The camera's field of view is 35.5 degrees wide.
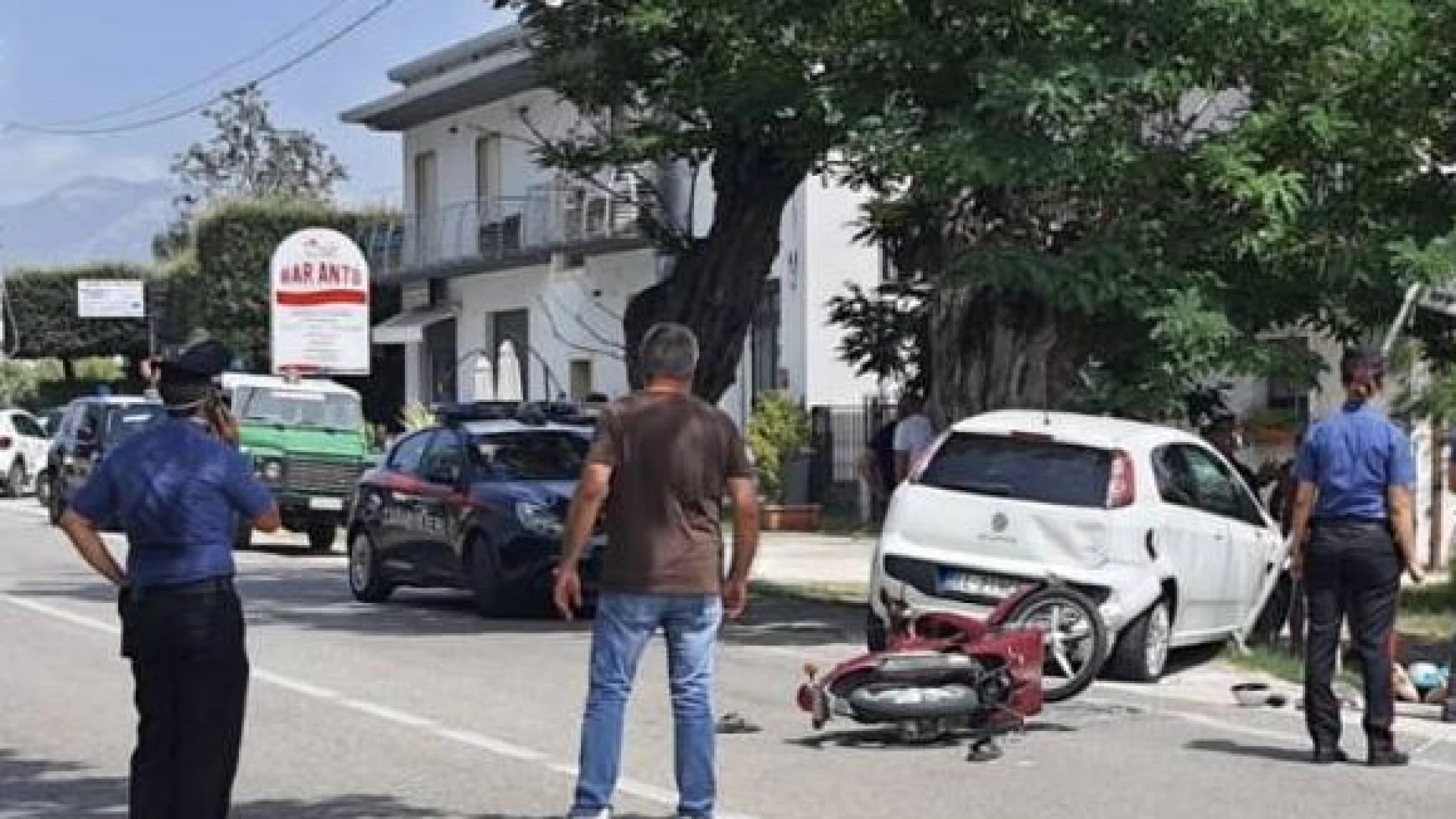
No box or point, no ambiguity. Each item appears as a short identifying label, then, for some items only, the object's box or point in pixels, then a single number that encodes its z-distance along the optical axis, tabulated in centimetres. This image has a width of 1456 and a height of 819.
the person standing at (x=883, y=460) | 2094
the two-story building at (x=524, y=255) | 3306
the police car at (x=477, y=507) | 1764
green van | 2784
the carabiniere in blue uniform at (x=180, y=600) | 707
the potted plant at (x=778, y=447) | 3186
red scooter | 1071
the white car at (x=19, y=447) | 4362
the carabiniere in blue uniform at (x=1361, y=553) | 1026
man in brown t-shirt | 800
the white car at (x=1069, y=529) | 1345
